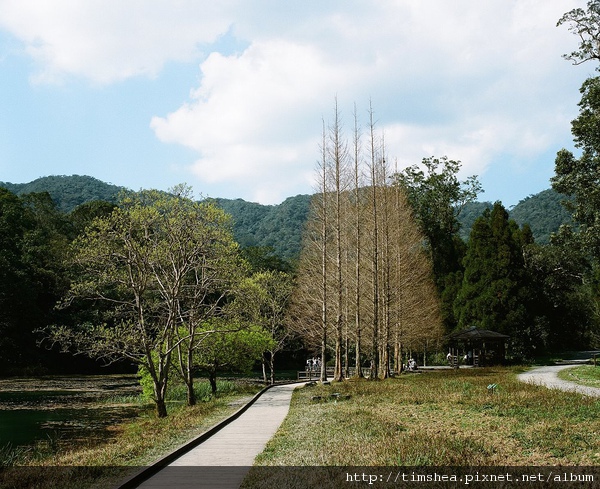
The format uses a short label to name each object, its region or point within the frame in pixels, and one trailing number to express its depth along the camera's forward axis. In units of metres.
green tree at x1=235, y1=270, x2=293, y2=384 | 31.02
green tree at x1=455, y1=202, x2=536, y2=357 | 46.75
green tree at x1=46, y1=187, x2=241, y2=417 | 20.09
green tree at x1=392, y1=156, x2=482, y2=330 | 57.75
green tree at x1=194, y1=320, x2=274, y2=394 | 27.16
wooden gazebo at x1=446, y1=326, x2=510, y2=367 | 39.82
